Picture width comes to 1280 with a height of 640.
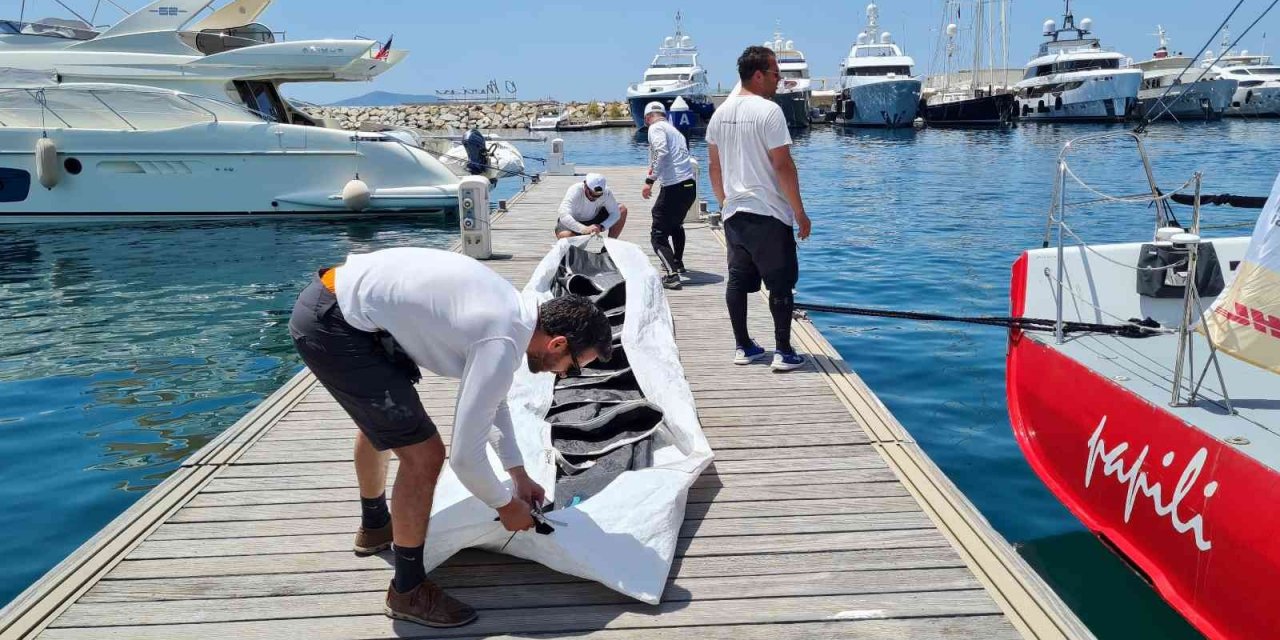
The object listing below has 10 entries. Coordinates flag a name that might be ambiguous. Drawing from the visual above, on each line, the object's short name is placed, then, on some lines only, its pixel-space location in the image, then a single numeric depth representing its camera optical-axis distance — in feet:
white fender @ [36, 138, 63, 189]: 52.65
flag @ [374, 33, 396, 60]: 64.85
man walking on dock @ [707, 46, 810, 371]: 17.43
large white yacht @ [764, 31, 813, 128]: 164.76
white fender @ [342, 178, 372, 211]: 55.62
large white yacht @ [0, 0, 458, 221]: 54.65
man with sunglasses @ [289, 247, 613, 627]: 8.64
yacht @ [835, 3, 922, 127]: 163.22
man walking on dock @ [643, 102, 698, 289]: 28.17
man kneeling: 28.96
